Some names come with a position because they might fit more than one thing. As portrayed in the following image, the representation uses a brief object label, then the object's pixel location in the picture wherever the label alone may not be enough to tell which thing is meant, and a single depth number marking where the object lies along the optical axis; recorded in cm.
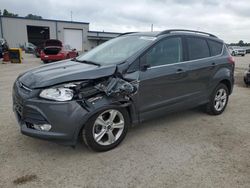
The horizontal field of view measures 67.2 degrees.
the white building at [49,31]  2727
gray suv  238
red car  1259
